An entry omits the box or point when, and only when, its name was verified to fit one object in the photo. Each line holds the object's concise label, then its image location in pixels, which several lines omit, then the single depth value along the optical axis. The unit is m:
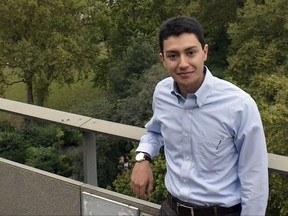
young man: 1.45
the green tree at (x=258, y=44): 15.97
